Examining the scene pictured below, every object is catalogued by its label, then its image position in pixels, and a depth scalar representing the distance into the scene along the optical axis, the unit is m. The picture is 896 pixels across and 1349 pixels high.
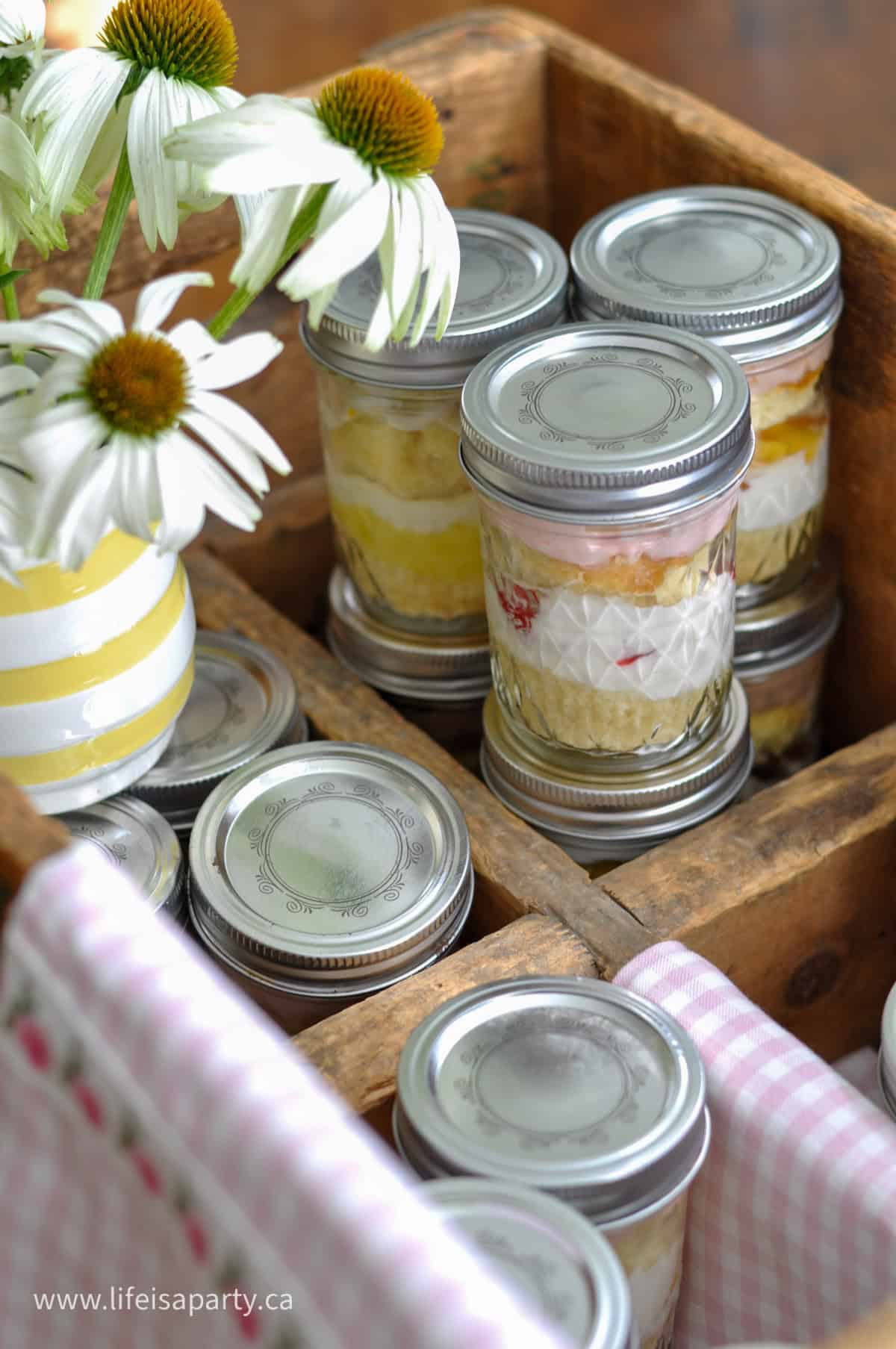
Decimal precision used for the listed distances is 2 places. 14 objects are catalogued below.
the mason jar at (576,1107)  0.80
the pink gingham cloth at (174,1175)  0.72
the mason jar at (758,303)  0.93
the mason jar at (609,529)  0.87
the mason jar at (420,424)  0.93
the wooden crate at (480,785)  0.89
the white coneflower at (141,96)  0.85
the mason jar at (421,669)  0.98
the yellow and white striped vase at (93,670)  0.86
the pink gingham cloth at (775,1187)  0.81
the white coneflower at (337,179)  0.81
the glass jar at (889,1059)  0.86
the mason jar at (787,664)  0.99
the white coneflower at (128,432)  0.80
